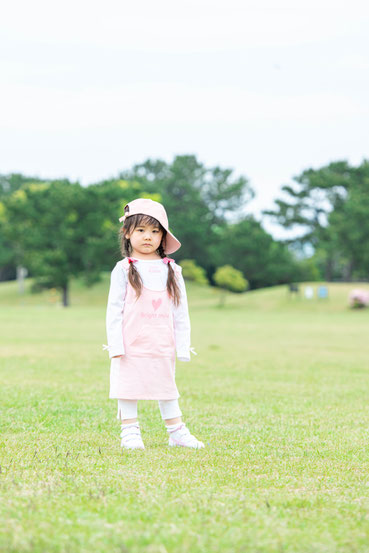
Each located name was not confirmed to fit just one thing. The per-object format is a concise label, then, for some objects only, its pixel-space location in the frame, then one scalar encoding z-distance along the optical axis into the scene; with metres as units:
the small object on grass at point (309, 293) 51.04
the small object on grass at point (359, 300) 46.56
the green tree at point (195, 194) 69.88
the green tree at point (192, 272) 61.97
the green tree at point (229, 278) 53.16
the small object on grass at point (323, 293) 50.38
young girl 5.43
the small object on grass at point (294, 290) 51.56
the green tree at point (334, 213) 58.03
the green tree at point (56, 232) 54.69
